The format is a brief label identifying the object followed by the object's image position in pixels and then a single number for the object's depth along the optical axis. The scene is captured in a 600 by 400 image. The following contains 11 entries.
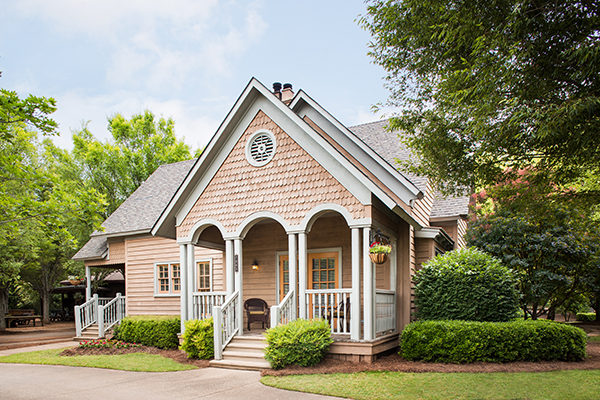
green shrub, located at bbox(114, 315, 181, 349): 13.49
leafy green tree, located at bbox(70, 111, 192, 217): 27.89
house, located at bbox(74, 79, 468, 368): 9.96
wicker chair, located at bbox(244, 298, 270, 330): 12.49
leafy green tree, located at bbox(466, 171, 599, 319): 15.70
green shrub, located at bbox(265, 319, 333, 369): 9.21
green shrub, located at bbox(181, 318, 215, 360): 10.69
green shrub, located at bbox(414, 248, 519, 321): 10.49
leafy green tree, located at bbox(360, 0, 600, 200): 6.48
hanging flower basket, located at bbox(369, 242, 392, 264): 9.31
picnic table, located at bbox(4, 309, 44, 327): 24.19
